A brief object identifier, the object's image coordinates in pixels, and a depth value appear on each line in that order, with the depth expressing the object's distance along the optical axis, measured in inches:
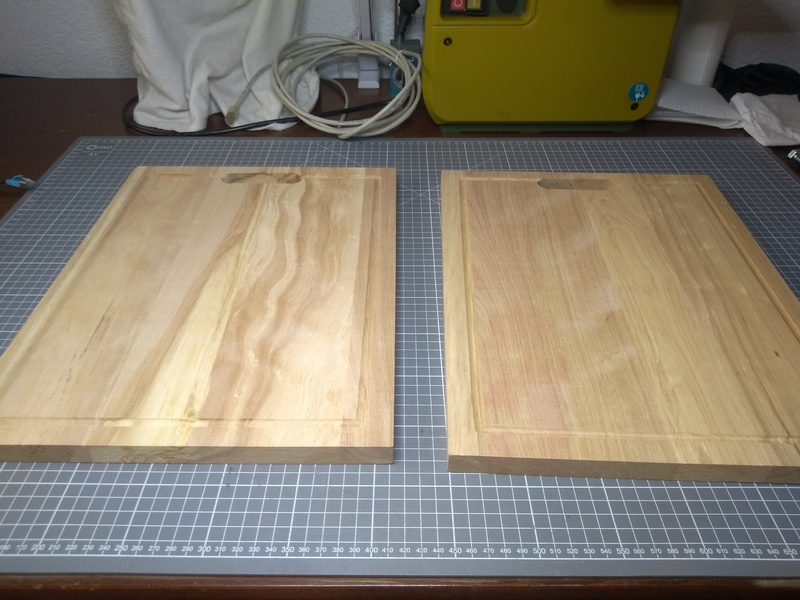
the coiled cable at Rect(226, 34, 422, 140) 38.6
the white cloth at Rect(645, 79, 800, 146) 39.6
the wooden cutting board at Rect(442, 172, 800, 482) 20.6
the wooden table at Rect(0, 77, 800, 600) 18.2
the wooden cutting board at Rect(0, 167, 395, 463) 20.9
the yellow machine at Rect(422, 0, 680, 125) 34.9
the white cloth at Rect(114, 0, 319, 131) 38.1
